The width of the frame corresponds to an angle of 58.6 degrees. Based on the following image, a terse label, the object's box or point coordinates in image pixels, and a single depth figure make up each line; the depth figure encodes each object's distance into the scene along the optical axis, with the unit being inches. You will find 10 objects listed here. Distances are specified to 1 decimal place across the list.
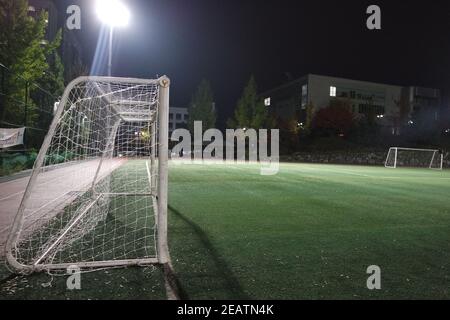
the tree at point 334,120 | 2207.2
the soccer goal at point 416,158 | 1435.9
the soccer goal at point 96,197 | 178.1
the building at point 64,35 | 1188.5
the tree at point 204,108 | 2132.1
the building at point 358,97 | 2635.3
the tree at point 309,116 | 2291.1
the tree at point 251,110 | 1996.8
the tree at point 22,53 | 609.3
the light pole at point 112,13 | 594.5
